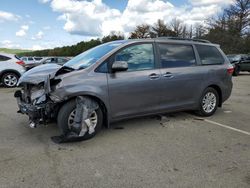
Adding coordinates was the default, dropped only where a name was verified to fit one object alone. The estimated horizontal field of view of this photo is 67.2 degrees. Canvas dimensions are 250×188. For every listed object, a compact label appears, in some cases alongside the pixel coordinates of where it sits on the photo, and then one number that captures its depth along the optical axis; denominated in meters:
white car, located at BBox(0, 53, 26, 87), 8.08
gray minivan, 3.02
